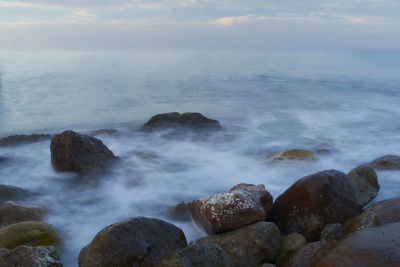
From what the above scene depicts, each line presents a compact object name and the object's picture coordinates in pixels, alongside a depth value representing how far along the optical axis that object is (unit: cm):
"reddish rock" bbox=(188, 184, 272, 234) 363
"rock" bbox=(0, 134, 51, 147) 799
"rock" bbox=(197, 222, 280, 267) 329
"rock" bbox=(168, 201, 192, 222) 451
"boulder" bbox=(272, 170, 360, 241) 384
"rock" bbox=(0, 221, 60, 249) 349
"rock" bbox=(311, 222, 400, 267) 249
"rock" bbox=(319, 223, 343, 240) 344
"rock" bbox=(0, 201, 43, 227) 408
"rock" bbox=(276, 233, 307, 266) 331
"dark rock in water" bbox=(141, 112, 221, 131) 925
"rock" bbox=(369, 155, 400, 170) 604
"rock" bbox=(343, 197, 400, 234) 356
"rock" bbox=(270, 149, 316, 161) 660
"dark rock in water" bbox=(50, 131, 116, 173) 579
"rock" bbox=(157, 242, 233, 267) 264
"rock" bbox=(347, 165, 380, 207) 461
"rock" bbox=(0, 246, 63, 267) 300
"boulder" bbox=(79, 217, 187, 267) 308
